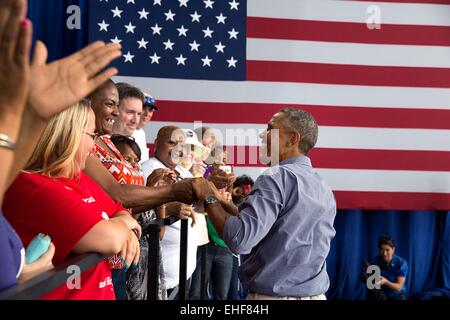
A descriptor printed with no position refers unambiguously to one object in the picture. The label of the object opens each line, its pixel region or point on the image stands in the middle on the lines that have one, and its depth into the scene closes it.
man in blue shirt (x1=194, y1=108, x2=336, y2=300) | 2.14
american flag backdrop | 5.05
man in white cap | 3.42
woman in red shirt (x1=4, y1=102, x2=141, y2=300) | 1.30
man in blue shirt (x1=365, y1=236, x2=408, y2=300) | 5.20
